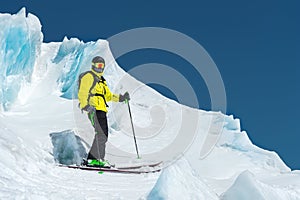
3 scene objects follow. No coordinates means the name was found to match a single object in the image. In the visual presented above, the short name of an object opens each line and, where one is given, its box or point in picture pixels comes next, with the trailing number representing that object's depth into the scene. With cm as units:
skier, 713
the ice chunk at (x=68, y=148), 1072
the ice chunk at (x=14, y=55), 1425
